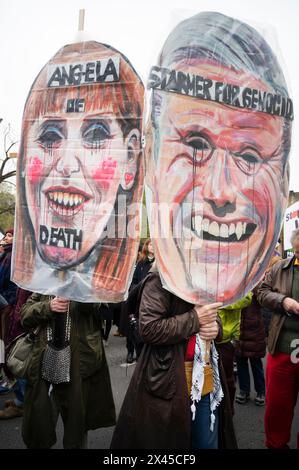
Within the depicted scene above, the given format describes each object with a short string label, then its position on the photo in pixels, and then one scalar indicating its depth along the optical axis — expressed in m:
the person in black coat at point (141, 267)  5.18
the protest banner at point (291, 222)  3.74
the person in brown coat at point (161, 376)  2.06
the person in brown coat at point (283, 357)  2.80
